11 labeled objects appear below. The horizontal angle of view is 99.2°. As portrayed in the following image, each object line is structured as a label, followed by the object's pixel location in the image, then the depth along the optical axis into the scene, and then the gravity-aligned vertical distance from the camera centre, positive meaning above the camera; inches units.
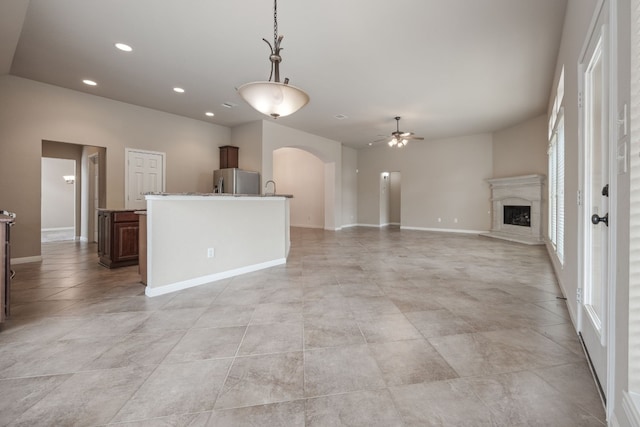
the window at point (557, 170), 148.5 +28.6
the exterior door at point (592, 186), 65.0 +8.2
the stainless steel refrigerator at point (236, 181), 256.7 +31.0
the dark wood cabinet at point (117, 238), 171.5 -15.9
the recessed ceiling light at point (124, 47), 144.1 +89.0
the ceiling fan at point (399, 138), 260.9 +73.9
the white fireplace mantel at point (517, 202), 265.7 +12.8
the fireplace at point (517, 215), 282.6 -1.0
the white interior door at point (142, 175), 235.6 +33.9
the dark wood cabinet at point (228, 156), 287.4 +60.4
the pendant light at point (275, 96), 89.4 +40.2
